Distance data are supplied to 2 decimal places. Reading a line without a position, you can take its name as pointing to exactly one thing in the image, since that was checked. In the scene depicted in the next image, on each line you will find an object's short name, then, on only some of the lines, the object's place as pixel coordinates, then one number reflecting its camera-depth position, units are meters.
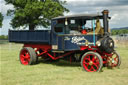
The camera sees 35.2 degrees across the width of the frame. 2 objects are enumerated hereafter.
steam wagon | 8.20
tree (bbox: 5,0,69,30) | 28.62
